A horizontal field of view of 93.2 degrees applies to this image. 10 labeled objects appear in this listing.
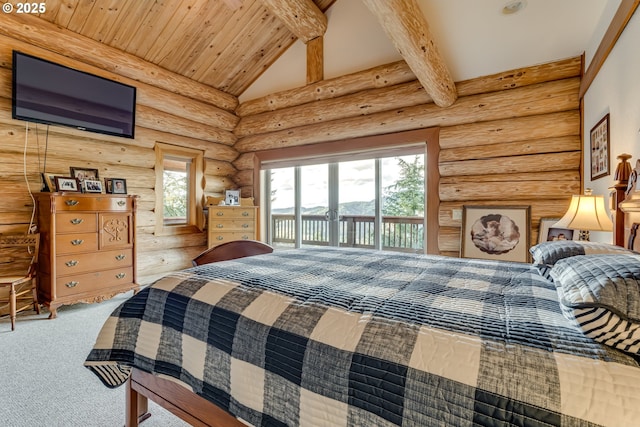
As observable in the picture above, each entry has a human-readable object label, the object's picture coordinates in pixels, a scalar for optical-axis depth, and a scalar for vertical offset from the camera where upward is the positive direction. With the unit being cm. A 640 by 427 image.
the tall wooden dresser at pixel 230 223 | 444 -14
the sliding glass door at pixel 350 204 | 414 +14
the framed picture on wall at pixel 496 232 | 317 -21
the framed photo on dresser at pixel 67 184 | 314 +32
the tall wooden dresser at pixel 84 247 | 296 -35
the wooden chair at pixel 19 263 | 273 -51
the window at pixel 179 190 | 427 +35
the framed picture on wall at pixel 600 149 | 217 +49
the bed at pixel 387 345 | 72 -40
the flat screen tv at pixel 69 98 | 293 +125
